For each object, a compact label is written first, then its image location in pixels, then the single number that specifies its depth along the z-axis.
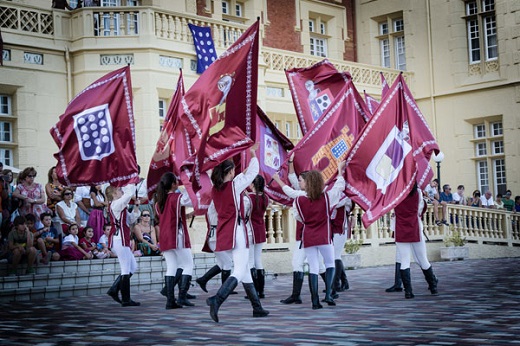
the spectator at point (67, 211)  15.86
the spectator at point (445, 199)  23.55
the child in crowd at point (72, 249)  15.37
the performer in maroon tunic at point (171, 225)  11.42
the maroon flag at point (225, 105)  10.65
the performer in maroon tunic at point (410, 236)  12.16
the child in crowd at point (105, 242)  16.09
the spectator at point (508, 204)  26.61
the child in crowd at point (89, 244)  15.79
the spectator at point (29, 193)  15.09
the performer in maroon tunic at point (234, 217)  9.88
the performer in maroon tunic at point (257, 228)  12.33
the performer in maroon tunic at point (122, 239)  11.96
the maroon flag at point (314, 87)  14.39
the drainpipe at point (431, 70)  29.94
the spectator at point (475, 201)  26.12
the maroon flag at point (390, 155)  11.82
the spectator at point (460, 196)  25.73
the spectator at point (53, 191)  16.36
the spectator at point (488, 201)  26.45
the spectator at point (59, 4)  21.45
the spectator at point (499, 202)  26.64
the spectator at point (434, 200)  23.47
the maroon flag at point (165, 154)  12.63
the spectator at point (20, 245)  14.18
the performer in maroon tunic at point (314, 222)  10.80
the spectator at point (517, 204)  26.58
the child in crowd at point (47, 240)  14.73
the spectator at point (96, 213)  16.31
